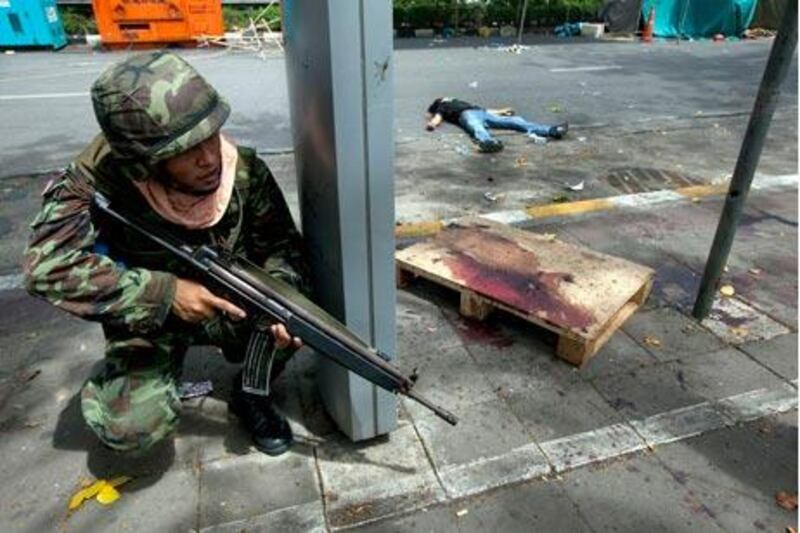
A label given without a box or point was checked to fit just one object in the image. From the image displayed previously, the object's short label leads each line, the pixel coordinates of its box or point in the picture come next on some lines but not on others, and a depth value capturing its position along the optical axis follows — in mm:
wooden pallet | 2668
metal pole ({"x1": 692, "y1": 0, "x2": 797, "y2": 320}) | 2408
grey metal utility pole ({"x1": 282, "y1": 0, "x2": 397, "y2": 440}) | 1540
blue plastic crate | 12016
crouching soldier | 1659
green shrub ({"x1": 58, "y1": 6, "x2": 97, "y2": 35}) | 13898
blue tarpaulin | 15938
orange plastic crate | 12234
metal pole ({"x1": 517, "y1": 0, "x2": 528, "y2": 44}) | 15429
